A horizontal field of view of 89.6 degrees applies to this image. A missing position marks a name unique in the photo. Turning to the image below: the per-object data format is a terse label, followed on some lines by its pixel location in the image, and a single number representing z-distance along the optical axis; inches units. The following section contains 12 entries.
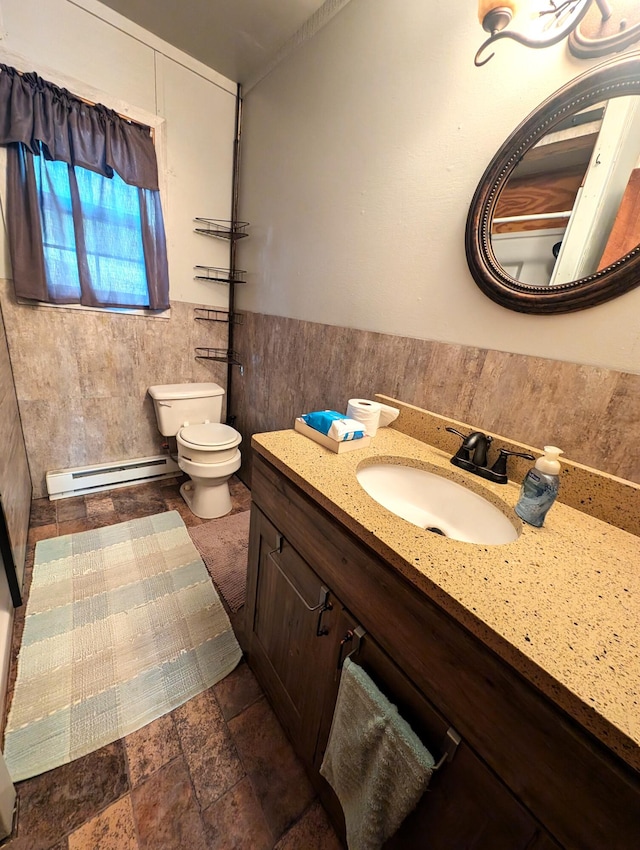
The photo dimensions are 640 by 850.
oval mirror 27.6
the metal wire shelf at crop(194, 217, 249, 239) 78.9
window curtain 55.9
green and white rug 38.7
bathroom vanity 14.7
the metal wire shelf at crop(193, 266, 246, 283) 81.8
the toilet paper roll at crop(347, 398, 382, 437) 41.2
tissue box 36.7
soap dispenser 26.5
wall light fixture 26.9
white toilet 70.6
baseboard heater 76.1
